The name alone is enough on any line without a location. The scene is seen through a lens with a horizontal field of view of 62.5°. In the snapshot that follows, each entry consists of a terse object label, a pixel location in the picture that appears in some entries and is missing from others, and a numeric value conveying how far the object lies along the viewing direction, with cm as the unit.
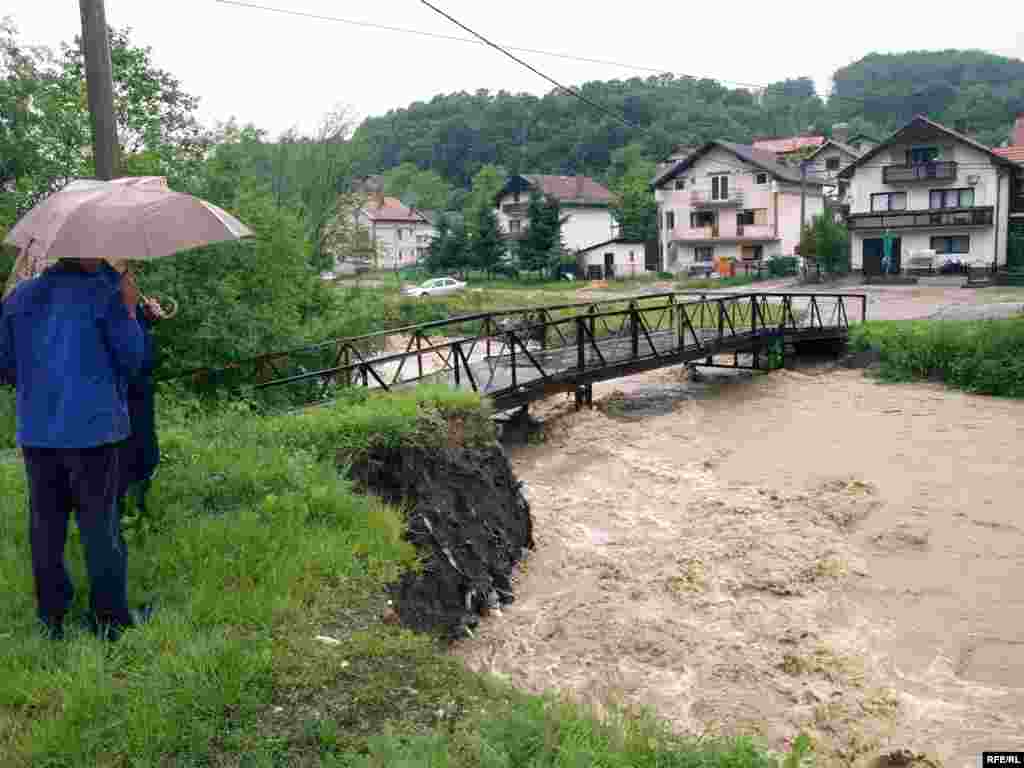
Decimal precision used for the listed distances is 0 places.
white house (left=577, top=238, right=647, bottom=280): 5512
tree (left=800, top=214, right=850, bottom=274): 4388
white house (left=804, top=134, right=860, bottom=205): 6038
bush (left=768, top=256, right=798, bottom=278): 4722
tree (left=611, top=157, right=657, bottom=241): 5922
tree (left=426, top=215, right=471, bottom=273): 5344
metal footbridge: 1163
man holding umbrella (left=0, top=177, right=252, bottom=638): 384
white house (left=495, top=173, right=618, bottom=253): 6003
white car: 4242
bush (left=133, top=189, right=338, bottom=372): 1013
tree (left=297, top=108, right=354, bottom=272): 3006
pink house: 5025
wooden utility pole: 673
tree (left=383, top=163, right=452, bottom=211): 8188
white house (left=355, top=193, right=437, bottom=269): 7119
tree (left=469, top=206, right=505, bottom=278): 5203
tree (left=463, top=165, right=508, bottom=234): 5991
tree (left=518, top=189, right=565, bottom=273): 5072
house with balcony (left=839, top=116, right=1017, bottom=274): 4256
